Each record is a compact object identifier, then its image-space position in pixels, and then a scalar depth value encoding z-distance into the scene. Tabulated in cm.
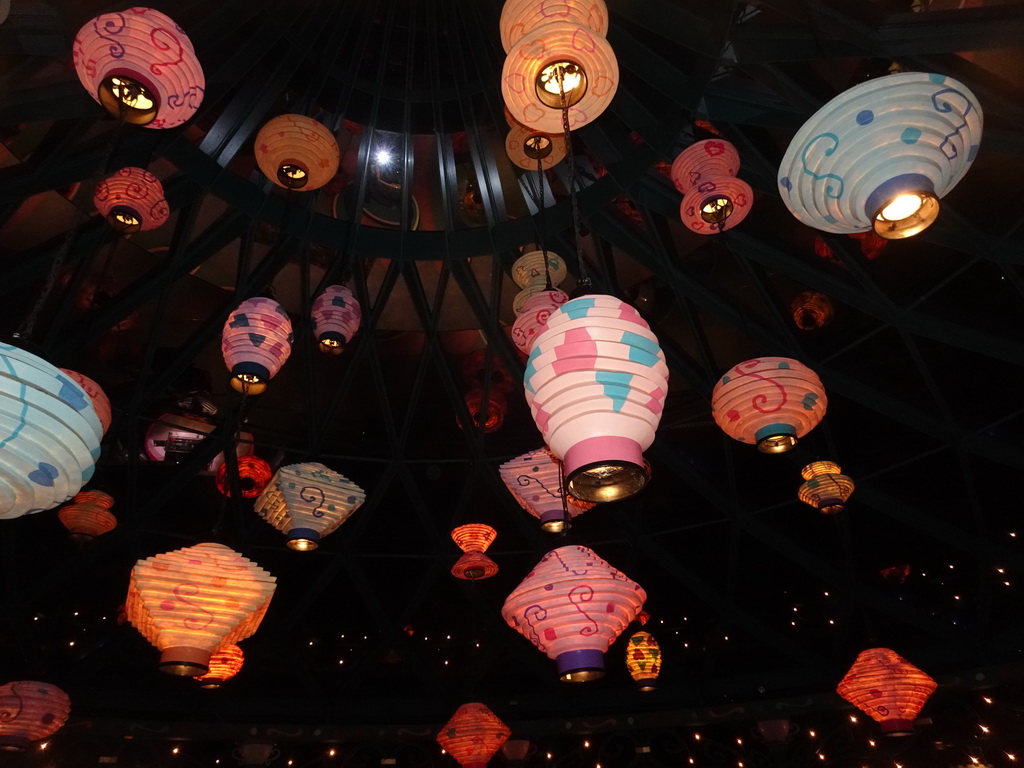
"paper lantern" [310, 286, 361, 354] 915
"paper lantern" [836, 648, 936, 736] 880
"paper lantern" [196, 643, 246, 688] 938
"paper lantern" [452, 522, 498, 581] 983
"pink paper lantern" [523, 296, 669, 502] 317
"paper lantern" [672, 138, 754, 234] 682
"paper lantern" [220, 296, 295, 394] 721
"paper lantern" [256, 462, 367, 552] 775
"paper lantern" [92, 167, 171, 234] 728
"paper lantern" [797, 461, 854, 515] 864
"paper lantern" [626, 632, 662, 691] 1197
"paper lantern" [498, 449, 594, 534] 677
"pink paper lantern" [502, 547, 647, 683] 471
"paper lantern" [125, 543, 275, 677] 527
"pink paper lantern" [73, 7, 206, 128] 486
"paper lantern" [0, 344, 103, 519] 349
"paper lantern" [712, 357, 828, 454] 604
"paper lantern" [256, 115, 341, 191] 695
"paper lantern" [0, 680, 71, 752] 949
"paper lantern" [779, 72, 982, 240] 347
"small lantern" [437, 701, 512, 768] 1137
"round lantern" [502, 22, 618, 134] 409
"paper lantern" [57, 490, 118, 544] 993
